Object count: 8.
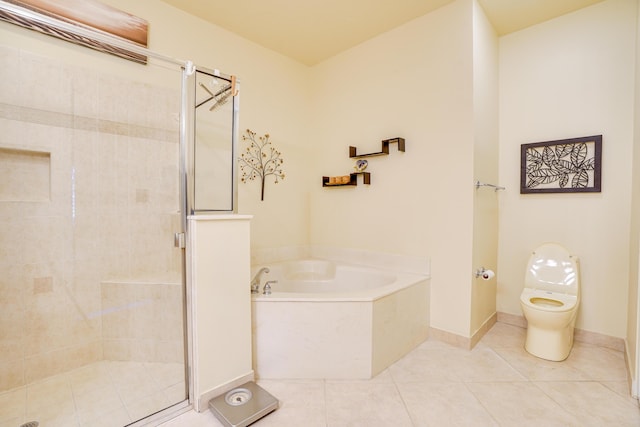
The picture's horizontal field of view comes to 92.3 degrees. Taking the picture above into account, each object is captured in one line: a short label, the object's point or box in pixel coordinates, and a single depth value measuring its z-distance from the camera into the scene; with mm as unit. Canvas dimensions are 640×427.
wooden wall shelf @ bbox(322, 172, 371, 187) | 2973
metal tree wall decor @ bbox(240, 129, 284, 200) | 2955
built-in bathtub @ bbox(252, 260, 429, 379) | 1999
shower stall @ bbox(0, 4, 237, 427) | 1778
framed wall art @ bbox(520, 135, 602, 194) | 2439
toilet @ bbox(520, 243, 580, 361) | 2213
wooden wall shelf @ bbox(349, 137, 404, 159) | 2688
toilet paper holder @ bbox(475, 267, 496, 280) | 2424
